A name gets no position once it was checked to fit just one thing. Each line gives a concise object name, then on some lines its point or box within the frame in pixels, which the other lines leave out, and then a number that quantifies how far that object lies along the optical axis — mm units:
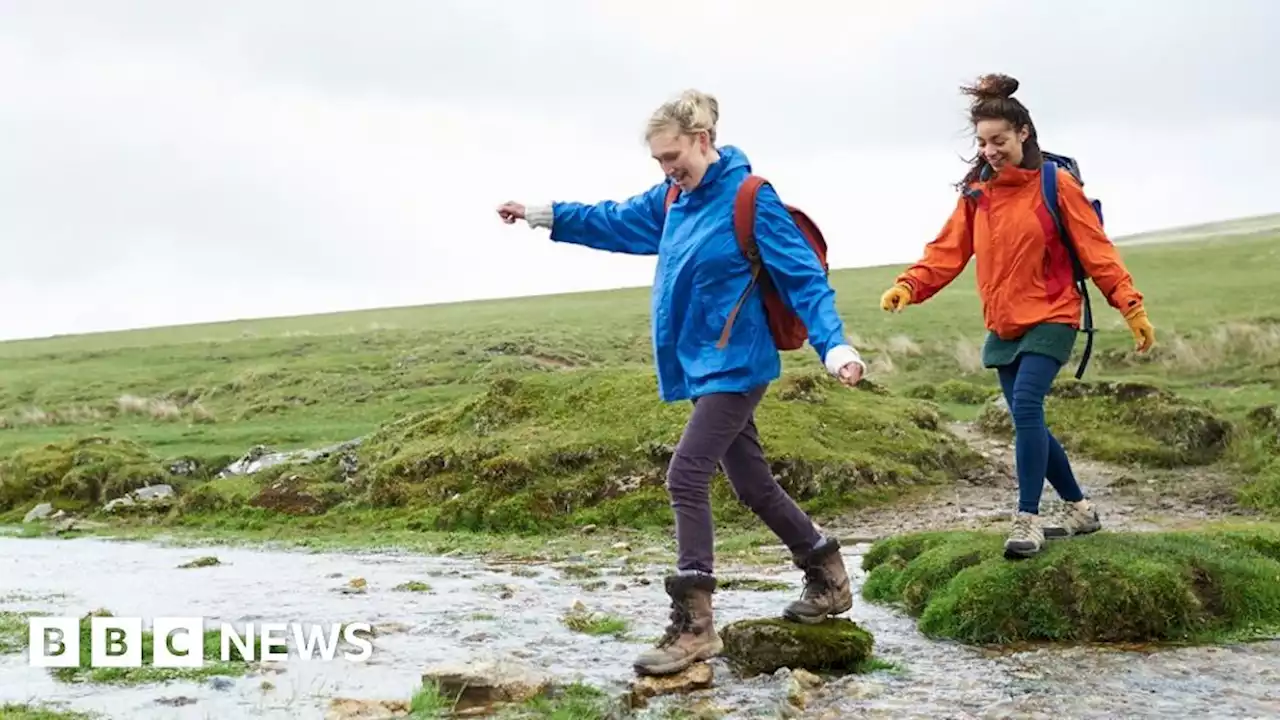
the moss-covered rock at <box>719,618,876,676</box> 7074
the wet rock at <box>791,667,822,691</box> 6707
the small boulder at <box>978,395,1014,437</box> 21750
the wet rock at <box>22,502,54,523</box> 19728
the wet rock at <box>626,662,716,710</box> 6554
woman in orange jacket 8328
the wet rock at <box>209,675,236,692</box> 6785
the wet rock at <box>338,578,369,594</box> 10742
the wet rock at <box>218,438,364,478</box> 19766
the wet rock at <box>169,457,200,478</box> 22656
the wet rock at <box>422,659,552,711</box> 6344
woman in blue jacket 7105
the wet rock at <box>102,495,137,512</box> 19672
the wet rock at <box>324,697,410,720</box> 6016
